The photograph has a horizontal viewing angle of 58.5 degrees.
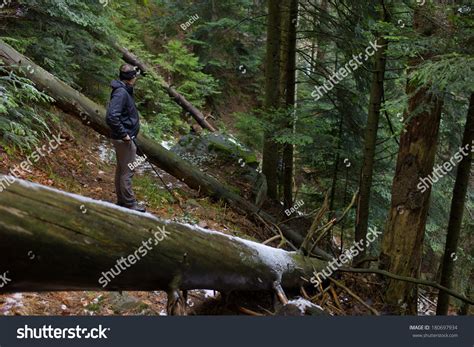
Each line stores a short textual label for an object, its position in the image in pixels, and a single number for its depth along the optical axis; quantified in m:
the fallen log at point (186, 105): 15.52
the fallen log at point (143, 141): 7.54
